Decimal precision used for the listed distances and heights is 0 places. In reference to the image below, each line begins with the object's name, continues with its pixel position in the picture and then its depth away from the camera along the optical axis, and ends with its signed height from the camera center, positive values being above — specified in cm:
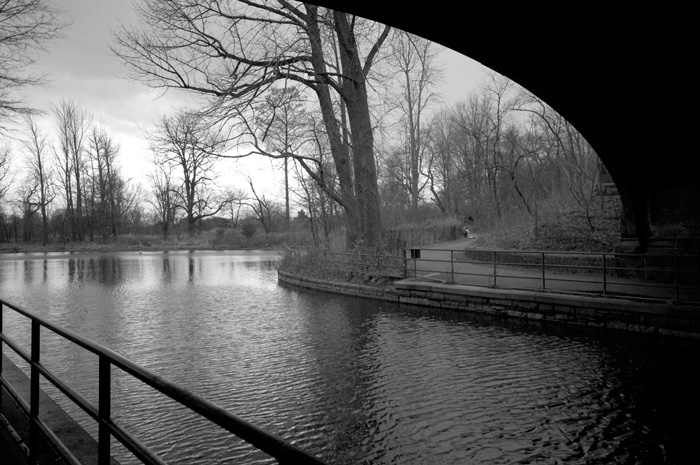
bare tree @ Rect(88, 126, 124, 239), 6016 +616
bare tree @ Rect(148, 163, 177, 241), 5972 +468
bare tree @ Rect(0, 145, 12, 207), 4717 +717
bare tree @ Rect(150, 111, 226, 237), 5623 +502
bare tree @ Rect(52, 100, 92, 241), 5838 +816
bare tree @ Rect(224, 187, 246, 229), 6070 +435
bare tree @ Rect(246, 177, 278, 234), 5738 +281
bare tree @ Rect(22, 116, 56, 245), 5697 +610
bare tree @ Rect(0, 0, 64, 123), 1420 +618
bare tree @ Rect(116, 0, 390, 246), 1820 +602
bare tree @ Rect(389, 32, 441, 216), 3535 +815
